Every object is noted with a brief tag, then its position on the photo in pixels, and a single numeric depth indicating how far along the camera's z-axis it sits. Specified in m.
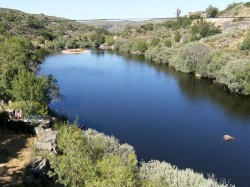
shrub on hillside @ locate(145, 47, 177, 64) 79.42
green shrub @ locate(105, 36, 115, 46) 115.79
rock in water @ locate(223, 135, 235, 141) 32.72
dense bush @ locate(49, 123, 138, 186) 14.40
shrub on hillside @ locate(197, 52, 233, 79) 58.73
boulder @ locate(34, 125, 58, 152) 19.63
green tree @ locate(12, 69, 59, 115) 28.71
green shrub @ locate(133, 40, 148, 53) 98.43
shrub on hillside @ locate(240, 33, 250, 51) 68.05
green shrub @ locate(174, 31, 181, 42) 96.02
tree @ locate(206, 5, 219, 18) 115.34
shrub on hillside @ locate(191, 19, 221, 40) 90.13
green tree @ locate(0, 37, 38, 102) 33.85
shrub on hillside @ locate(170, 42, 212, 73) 65.75
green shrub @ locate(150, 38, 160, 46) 97.90
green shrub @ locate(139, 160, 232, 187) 19.05
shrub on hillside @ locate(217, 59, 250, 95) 50.95
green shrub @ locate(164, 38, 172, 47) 90.71
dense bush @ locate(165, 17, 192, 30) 111.97
